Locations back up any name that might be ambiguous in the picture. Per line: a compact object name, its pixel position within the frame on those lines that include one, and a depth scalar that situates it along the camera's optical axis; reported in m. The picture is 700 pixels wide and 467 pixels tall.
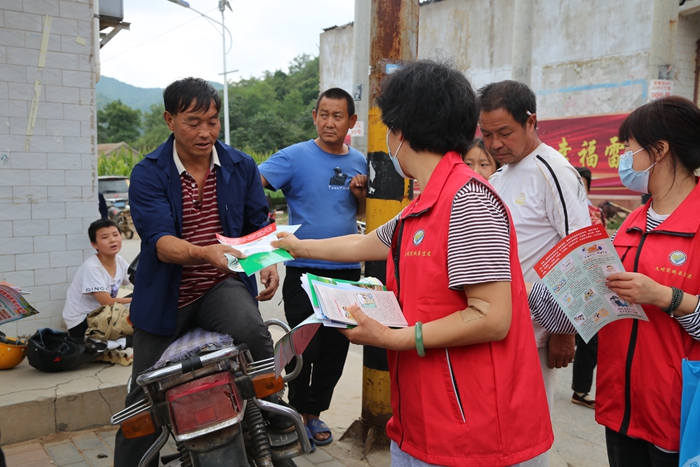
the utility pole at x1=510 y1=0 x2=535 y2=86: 8.49
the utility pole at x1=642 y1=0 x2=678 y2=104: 6.81
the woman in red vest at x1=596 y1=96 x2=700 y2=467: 2.07
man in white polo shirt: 2.64
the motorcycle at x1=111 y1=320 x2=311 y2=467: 2.33
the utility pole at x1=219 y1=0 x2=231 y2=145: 27.54
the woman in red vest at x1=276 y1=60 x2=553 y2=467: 1.72
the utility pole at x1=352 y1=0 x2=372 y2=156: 10.07
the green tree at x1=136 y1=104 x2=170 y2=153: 55.62
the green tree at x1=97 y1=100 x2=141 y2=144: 53.91
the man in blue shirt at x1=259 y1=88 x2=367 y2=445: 3.90
